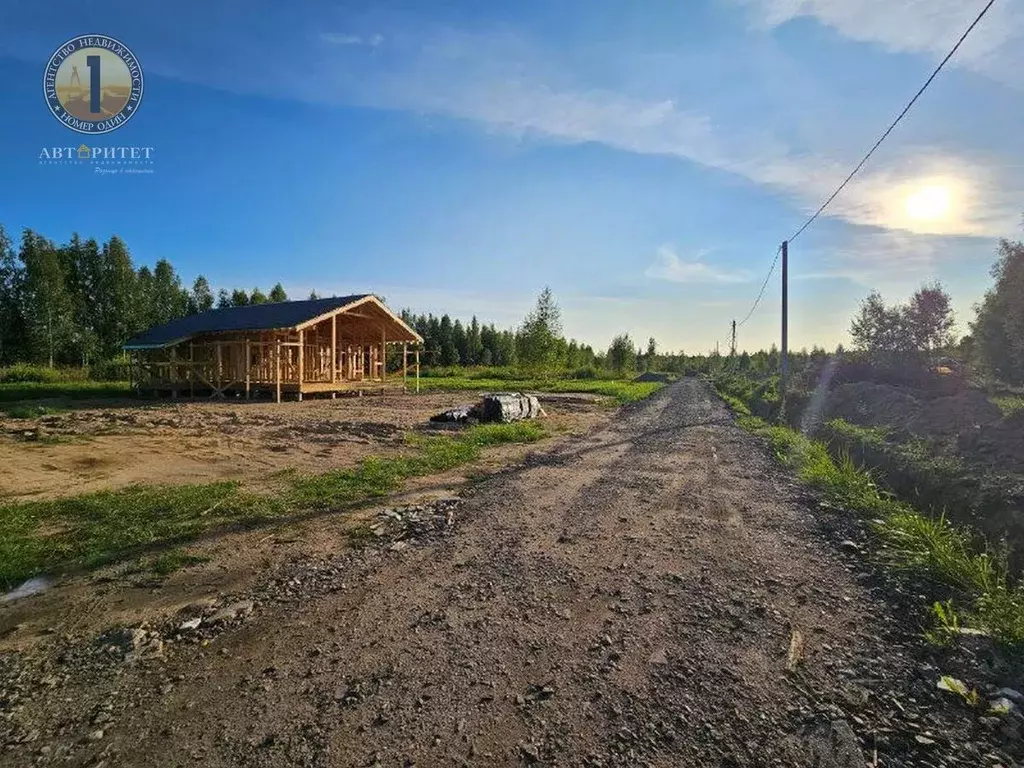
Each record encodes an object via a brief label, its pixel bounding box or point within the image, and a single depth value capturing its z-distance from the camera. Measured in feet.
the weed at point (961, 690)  9.28
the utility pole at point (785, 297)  62.64
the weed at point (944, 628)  11.28
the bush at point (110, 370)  108.78
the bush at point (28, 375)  98.63
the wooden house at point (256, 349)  74.79
